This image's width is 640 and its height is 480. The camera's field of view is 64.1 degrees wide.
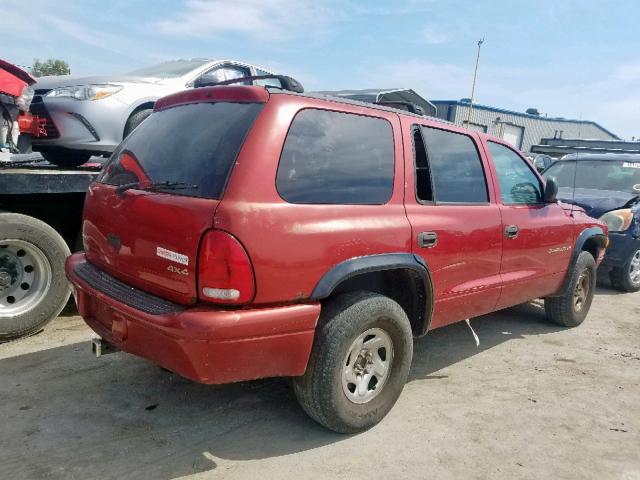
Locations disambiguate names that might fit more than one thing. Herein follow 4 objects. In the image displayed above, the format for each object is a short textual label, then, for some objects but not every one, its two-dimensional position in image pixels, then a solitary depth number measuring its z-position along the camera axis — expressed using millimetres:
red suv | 2244
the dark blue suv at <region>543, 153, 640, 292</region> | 6395
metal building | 28734
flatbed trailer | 3719
